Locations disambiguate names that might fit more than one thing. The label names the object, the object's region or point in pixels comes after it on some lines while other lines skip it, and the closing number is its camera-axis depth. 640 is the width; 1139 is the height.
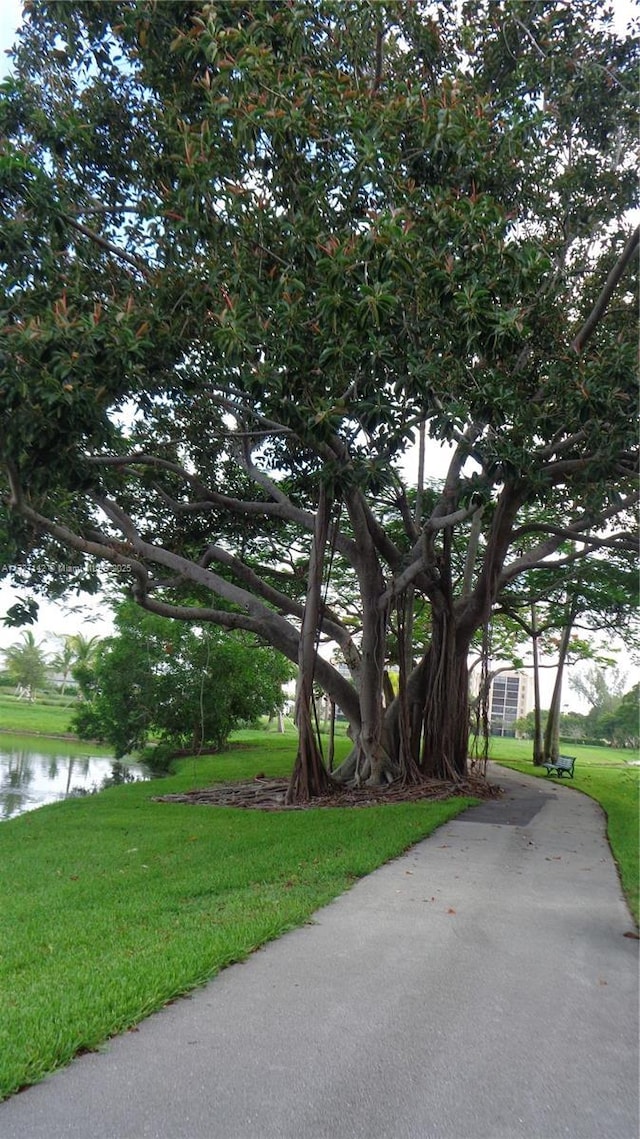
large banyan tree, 7.45
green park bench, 21.72
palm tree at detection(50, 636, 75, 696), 49.92
